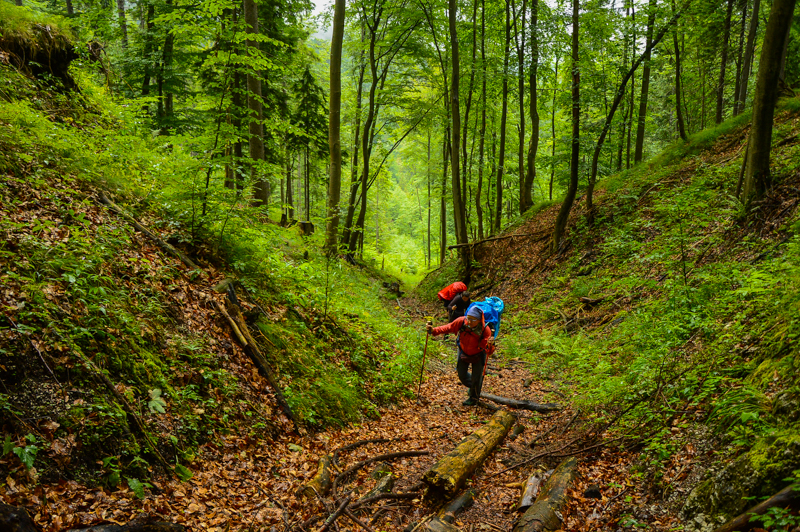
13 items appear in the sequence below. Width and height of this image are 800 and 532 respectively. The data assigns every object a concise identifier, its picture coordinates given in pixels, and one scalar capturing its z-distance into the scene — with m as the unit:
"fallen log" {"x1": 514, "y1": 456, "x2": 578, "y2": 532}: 3.75
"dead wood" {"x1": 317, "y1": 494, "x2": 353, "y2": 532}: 3.82
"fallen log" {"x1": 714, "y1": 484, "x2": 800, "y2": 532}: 2.60
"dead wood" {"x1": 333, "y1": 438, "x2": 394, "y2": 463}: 5.16
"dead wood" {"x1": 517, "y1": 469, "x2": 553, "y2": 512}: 4.29
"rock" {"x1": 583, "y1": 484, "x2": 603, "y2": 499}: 4.08
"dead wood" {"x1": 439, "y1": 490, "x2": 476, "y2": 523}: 4.18
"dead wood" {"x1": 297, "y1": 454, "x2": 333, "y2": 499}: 4.27
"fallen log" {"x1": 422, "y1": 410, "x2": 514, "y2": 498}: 4.49
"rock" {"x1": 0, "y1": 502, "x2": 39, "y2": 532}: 2.39
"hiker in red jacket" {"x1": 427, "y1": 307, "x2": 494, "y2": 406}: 7.35
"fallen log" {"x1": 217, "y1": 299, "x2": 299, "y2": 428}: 5.48
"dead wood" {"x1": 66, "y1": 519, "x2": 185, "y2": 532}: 2.83
